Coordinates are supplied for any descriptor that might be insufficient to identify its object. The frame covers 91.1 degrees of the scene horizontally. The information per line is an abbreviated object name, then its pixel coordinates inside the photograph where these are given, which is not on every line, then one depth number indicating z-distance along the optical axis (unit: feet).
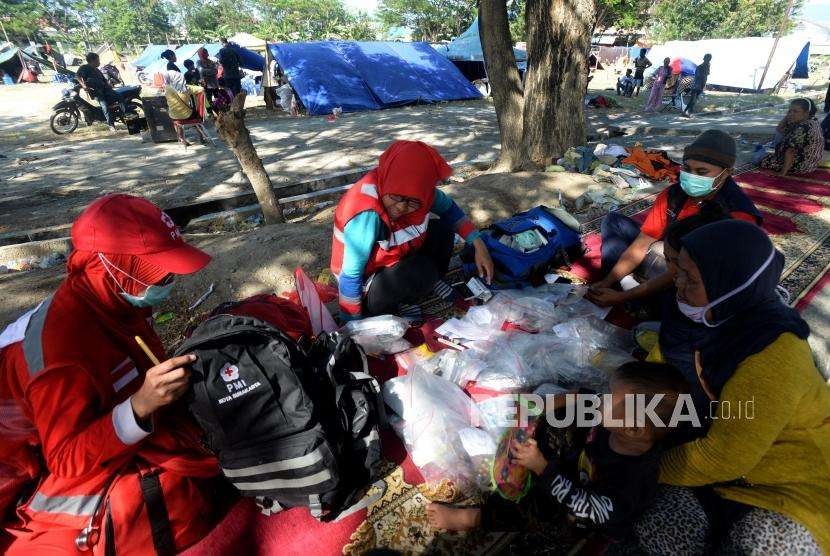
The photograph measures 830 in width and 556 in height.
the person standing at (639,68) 50.47
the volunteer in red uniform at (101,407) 4.01
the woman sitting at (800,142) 17.56
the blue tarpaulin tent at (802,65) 63.21
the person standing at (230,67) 38.19
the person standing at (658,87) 41.37
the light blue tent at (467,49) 56.24
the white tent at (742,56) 62.34
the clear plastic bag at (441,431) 5.85
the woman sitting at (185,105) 26.21
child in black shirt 4.51
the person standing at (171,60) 35.06
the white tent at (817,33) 97.96
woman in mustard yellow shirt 4.05
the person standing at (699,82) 40.07
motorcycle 33.12
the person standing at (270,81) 45.87
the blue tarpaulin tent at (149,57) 89.92
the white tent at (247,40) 80.08
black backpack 4.73
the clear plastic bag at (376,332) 8.03
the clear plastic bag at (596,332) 8.18
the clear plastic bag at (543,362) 7.31
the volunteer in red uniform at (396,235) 7.61
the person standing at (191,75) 35.16
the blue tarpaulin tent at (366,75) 43.50
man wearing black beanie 8.10
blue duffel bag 10.42
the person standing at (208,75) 36.88
